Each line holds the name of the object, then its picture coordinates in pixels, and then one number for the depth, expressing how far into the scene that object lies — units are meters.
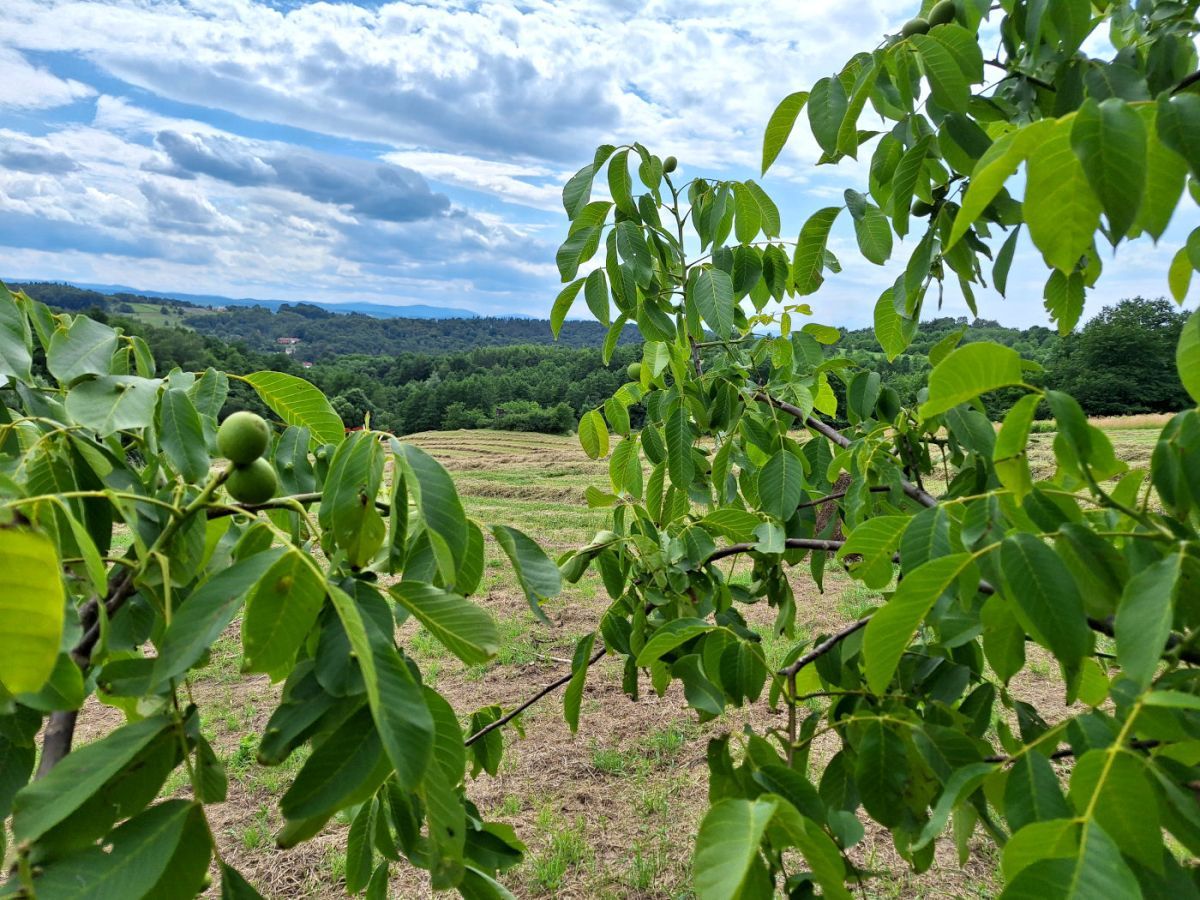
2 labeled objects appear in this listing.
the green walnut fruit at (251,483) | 0.83
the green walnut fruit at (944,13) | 1.20
